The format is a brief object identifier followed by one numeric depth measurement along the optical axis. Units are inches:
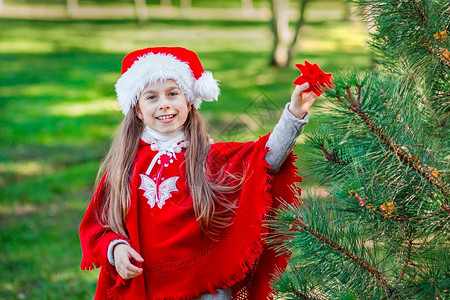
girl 89.7
